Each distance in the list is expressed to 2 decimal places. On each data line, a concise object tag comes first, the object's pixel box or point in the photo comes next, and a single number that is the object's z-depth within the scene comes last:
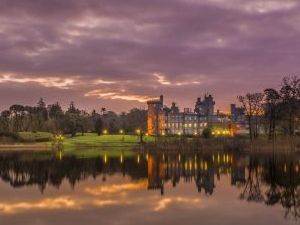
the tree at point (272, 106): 89.56
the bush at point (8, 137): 103.23
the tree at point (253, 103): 96.38
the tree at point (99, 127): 129.50
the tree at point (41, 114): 145.96
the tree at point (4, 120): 142.07
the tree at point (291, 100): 86.62
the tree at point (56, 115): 135.12
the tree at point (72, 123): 128.88
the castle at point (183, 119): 165.00
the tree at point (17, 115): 150.50
